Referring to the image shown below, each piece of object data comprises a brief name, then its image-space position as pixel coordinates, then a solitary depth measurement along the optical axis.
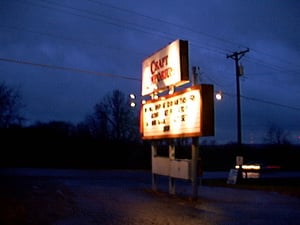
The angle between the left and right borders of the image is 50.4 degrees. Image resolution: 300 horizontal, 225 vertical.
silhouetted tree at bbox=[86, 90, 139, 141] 48.93
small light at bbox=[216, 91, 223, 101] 15.14
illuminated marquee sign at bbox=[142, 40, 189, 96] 12.61
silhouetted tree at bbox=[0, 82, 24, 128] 41.36
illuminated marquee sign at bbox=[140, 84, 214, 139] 11.59
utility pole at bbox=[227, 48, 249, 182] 24.26
